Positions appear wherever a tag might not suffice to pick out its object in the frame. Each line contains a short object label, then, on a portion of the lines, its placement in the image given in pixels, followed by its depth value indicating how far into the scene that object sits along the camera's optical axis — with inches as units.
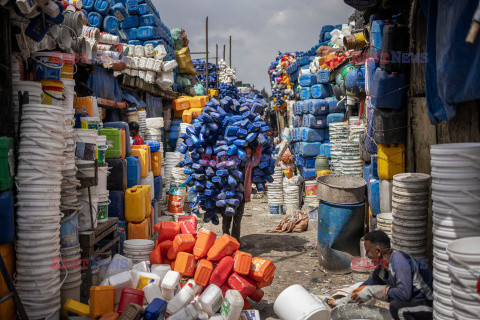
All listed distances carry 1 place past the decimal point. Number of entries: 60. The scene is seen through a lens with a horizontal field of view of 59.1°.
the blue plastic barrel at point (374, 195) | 230.5
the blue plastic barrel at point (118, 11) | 508.3
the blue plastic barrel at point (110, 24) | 457.7
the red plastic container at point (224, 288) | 182.9
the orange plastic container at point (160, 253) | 196.9
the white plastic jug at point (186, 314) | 149.9
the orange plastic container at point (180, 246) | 198.5
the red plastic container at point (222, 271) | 180.9
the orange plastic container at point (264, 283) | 189.6
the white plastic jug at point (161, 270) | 185.5
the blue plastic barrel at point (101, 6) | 464.0
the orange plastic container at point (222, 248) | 191.0
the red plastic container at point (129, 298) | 149.9
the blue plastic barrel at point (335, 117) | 494.0
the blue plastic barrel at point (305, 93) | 579.8
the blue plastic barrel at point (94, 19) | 447.8
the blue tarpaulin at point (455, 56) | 103.0
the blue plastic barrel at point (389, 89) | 207.2
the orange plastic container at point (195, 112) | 567.5
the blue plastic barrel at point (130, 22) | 588.4
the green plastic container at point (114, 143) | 231.0
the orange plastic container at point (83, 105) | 220.1
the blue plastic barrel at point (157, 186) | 344.2
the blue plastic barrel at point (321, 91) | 547.2
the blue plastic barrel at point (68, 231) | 158.6
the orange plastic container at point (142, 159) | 278.4
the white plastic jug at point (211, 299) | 164.1
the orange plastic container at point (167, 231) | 213.5
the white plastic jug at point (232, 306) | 157.5
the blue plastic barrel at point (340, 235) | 245.3
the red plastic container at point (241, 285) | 180.4
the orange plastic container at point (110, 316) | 140.2
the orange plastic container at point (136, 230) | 238.5
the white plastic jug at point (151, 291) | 164.2
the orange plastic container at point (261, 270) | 186.2
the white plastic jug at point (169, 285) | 171.8
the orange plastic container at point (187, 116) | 561.9
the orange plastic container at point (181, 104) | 590.9
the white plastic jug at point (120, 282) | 159.8
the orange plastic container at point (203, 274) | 178.5
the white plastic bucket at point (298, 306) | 139.9
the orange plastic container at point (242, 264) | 183.7
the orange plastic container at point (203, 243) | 194.7
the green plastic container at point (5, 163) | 128.8
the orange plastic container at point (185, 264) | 187.2
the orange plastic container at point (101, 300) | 146.9
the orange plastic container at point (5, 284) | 127.0
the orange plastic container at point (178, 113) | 597.6
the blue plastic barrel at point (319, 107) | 525.0
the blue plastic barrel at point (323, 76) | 530.8
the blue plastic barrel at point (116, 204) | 232.8
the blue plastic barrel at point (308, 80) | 574.9
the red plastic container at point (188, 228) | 218.6
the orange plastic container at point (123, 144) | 238.7
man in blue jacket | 126.9
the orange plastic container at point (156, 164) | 346.6
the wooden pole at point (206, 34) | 828.2
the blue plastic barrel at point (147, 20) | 584.1
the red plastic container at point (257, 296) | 191.3
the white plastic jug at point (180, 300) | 159.8
